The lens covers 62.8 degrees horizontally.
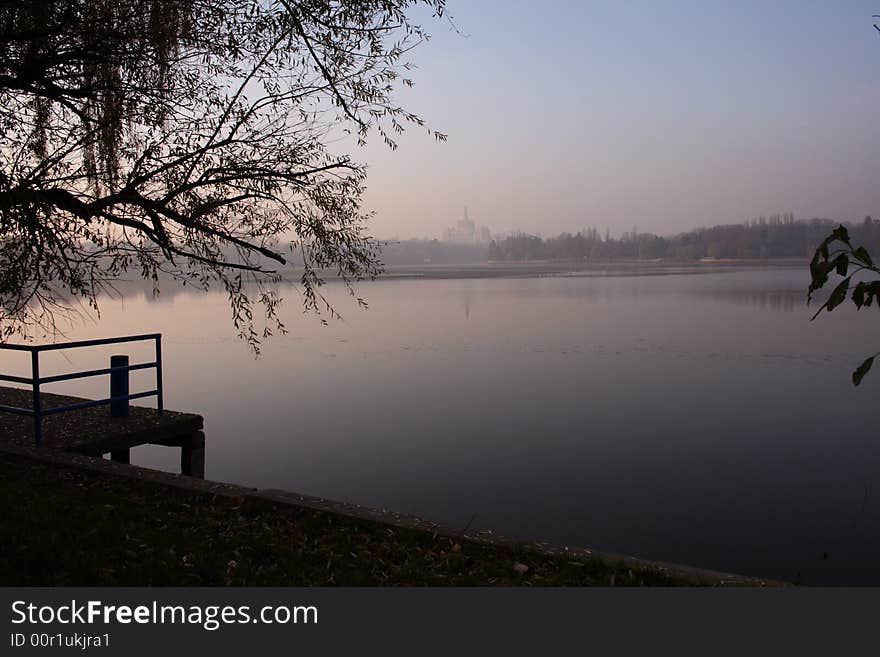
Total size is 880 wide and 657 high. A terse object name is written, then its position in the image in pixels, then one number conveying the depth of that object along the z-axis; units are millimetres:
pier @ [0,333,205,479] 9914
